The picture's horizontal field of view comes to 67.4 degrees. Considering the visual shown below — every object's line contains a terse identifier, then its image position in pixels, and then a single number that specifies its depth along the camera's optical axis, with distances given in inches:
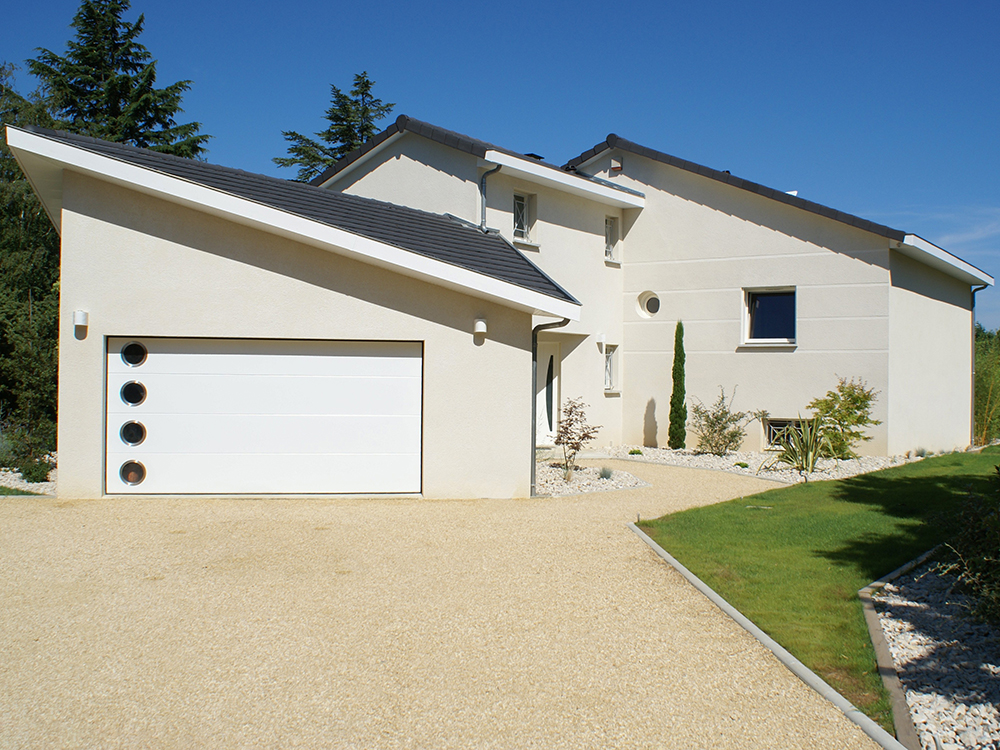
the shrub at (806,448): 522.9
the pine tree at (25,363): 493.0
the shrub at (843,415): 554.6
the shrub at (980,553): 172.2
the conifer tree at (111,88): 990.4
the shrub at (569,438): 478.9
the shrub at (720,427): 610.5
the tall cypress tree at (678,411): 643.5
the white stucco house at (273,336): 369.7
